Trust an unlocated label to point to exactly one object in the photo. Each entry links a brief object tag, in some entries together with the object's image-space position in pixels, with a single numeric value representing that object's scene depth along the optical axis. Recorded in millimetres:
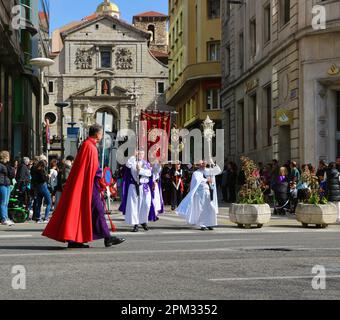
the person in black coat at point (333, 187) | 18250
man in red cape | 11031
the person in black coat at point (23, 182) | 19891
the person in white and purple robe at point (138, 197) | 15532
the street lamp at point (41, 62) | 26812
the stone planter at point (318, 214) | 16500
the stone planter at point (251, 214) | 16344
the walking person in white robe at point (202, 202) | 16047
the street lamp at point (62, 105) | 36288
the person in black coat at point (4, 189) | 17684
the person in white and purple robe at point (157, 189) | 16594
